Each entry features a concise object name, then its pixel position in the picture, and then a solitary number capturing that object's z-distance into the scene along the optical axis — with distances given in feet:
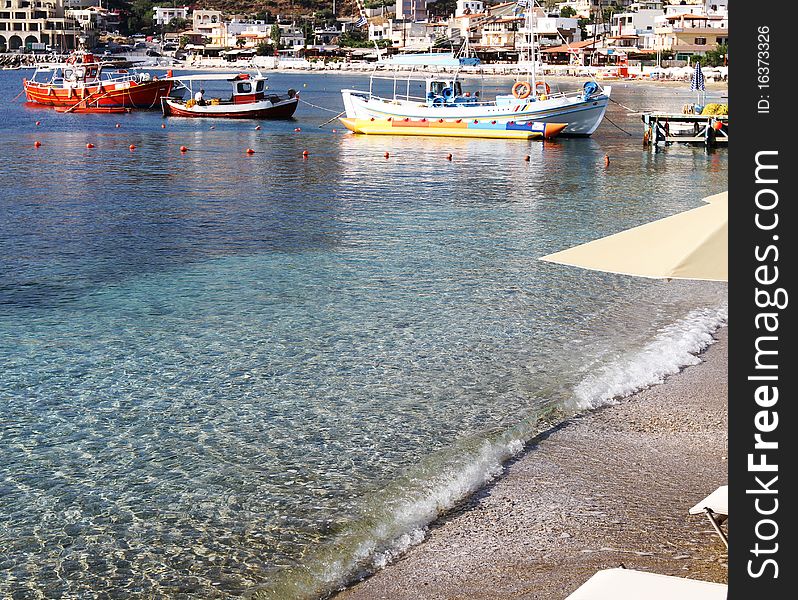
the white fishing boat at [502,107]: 144.15
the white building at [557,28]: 519.19
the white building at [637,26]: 495.41
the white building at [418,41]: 606.46
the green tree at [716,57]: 396.98
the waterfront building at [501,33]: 548.72
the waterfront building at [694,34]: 433.07
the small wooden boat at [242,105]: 184.03
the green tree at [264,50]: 640.17
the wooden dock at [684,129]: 130.93
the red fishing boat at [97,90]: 206.69
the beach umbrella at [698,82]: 145.89
